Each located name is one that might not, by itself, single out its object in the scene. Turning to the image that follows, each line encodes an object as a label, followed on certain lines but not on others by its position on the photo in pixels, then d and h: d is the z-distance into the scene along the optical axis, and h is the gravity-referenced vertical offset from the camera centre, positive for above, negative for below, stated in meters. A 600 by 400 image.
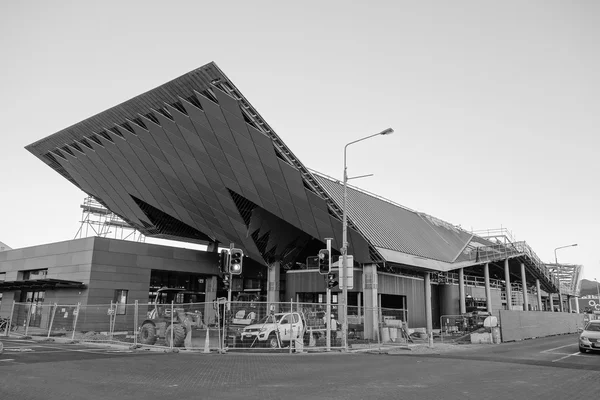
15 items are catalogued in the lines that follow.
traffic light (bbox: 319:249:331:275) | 21.58 +1.92
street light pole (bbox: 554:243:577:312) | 72.62 +2.73
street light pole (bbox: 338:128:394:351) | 22.33 +1.29
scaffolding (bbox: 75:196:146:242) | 62.06 +10.79
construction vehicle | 21.47 -1.03
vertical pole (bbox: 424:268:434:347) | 41.38 +0.56
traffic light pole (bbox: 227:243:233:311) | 19.16 +0.88
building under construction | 29.66 +8.24
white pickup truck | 21.47 -1.29
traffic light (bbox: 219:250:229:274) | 19.25 +1.72
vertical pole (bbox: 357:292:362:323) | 37.34 +0.67
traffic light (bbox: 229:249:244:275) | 19.02 +1.71
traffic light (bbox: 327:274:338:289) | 21.72 +1.16
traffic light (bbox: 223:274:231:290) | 19.41 +0.95
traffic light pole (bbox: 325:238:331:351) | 21.52 -0.68
